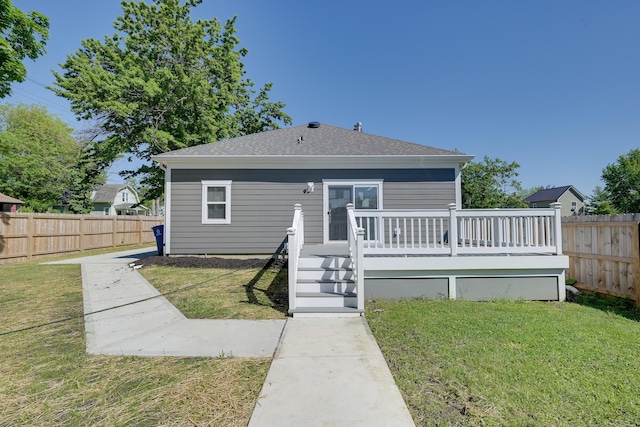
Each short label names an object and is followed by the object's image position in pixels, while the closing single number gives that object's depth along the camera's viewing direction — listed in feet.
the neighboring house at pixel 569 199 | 112.68
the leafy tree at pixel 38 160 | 69.51
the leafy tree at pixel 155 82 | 45.75
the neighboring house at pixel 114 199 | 105.29
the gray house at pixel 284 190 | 28.50
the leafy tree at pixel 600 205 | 80.94
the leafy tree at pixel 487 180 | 80.69
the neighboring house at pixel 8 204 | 61.84
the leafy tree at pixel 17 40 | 28.17
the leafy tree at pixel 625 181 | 82.02
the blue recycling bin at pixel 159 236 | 31.42
